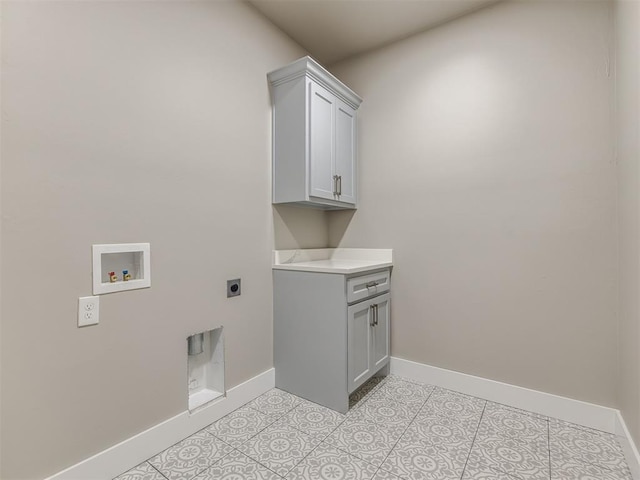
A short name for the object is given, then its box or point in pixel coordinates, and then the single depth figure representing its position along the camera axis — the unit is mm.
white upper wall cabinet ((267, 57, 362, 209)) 2129
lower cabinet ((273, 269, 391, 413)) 1950
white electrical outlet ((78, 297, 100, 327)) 1321
